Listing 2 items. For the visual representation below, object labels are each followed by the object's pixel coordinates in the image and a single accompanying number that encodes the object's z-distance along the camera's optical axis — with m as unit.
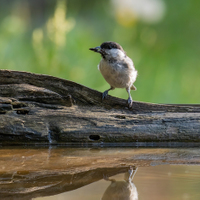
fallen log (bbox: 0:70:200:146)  5.09
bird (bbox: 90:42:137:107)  6.18
